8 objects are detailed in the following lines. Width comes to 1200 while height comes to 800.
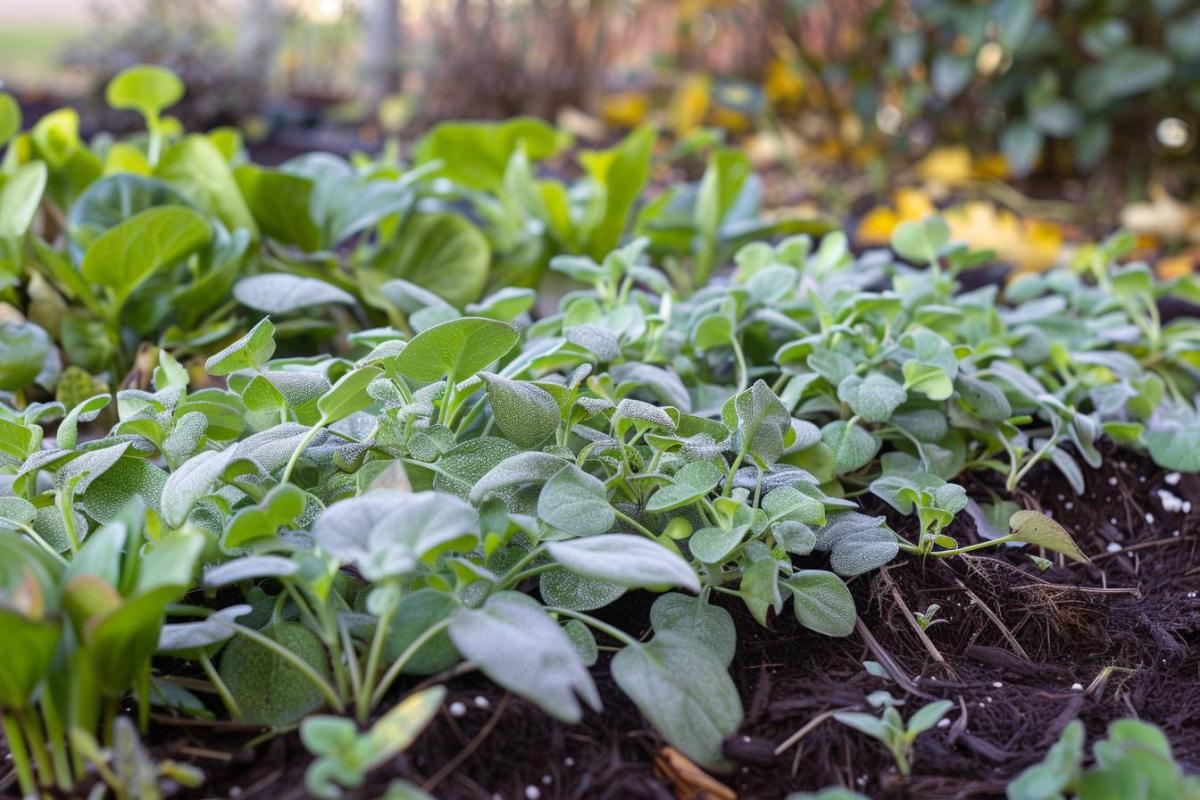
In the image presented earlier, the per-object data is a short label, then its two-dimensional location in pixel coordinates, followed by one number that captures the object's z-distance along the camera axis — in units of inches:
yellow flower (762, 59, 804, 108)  123.0
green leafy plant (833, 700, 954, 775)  28.0
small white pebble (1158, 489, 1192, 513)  46.1
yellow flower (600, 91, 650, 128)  132.7
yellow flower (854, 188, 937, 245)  92.8
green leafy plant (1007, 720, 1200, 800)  24.2
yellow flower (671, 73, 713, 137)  123.5
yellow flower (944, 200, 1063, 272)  90.1
